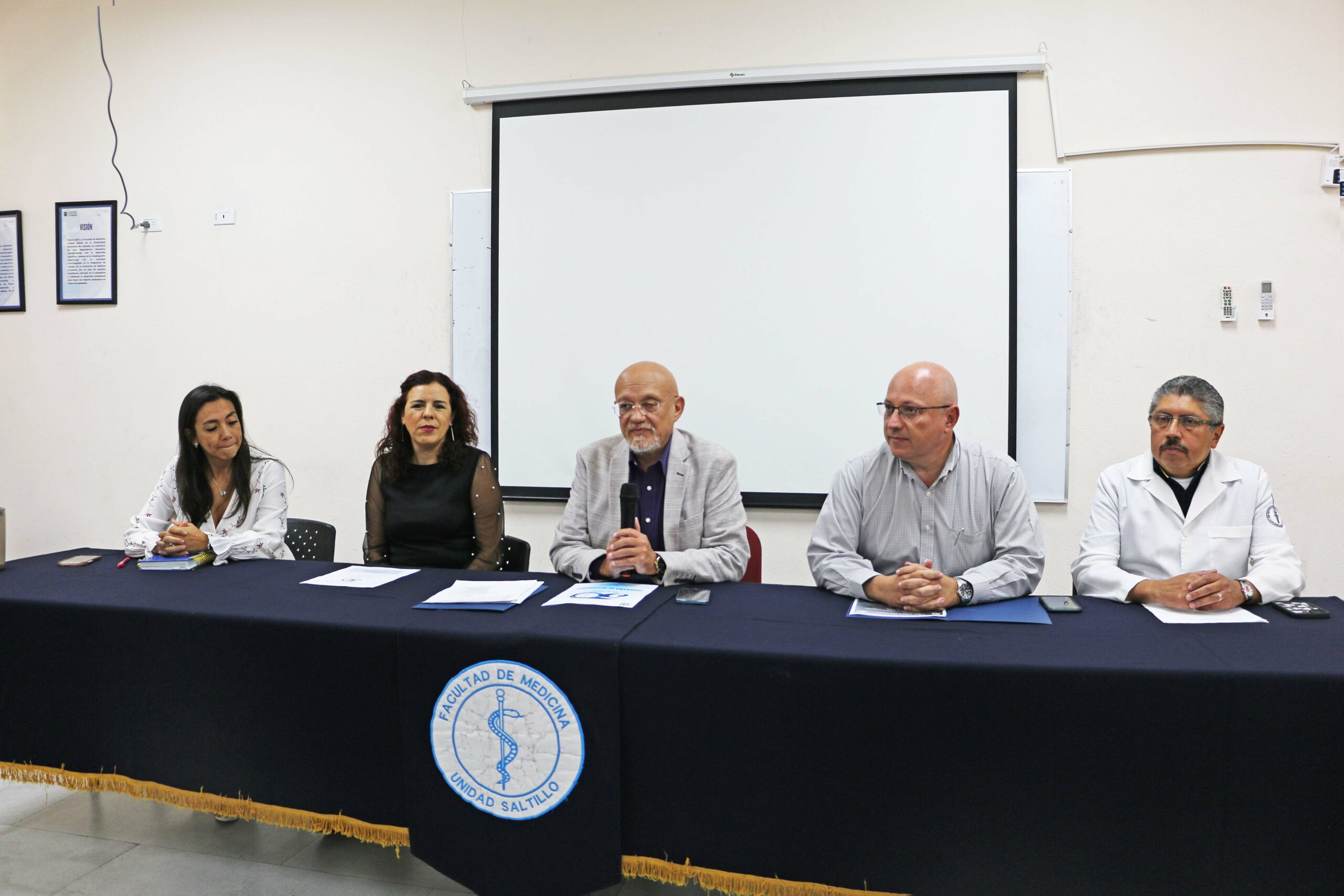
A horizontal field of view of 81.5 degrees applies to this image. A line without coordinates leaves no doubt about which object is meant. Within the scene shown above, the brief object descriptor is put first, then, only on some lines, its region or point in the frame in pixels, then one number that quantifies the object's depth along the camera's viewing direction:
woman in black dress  2.68
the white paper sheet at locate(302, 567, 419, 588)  2.10
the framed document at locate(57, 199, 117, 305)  4.09
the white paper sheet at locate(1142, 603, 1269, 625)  1.67
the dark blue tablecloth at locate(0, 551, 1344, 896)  1.35
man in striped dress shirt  2.02
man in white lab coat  2.08
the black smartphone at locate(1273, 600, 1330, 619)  1.67
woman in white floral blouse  2.58
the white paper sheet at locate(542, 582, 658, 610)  1.86
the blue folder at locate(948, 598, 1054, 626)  1.71
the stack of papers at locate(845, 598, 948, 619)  1.77
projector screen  3.27
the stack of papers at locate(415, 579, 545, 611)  1.84
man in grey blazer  2.31
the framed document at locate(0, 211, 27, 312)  4.20
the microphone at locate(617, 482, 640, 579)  2.01
